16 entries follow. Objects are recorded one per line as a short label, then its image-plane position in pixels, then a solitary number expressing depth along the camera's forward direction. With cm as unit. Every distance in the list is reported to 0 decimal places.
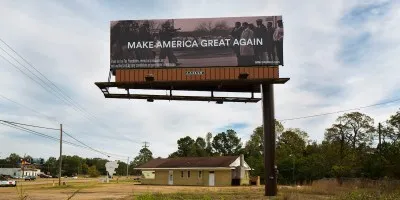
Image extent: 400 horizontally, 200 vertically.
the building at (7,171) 14488
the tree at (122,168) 18231
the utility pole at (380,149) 5049
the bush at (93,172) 13723
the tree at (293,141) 8531
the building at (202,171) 5750
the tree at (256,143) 9186
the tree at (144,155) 14700
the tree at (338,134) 7701
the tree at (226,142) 11342
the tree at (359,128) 7582
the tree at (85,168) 17736
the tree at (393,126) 5798
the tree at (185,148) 10901
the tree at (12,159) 17425
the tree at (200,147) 10900
